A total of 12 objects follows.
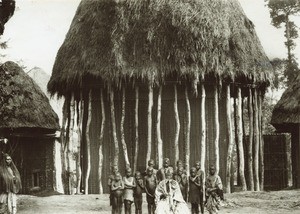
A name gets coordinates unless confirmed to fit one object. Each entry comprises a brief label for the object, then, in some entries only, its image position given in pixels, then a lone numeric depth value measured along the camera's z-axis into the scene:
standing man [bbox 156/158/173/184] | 14.69
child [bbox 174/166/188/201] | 14.38
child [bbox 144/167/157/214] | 13.99
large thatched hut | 17.33
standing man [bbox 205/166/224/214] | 13.64
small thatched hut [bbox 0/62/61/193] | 20.16
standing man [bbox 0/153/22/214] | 14.20
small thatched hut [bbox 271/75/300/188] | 20.08
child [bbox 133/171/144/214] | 14.15
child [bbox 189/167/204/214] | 14.23
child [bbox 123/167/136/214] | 14.06
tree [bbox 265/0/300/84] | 27.00
